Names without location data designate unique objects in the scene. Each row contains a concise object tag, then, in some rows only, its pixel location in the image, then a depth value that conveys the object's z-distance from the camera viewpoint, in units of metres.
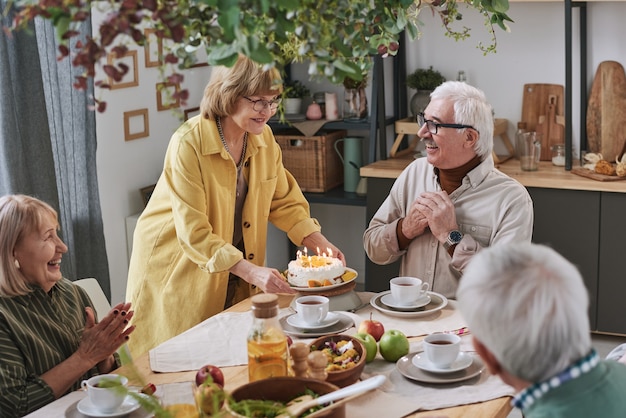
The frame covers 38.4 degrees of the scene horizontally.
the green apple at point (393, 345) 2.27
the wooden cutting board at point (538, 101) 4.70
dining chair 2.97
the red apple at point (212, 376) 2.06
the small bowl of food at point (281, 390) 1.84
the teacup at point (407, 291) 2.62
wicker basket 4.87
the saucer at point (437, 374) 2.13
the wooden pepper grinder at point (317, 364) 2.05
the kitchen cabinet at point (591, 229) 4.19
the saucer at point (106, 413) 1.98
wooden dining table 2.00
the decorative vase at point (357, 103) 4.91
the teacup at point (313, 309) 2.47
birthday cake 2.63
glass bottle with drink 1.93
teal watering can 4.92
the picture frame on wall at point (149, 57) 4.51
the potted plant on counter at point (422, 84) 4.79
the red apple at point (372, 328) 2.38
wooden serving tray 4.20
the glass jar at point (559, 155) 4.56
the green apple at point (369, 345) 2.27
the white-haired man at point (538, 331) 1.38
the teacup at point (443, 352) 2.16
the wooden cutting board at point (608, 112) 4.42
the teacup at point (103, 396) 1.97
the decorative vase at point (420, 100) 4.79
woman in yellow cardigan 2.75
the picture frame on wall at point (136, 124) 4.50
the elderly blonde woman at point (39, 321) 2.17
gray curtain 3.67
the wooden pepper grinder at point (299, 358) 2.07
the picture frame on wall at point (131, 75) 4.40
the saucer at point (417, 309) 2.59
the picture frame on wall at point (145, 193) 4.65
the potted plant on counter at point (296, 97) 5.04
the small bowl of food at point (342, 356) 2.05
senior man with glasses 2.88
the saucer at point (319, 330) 2.46
